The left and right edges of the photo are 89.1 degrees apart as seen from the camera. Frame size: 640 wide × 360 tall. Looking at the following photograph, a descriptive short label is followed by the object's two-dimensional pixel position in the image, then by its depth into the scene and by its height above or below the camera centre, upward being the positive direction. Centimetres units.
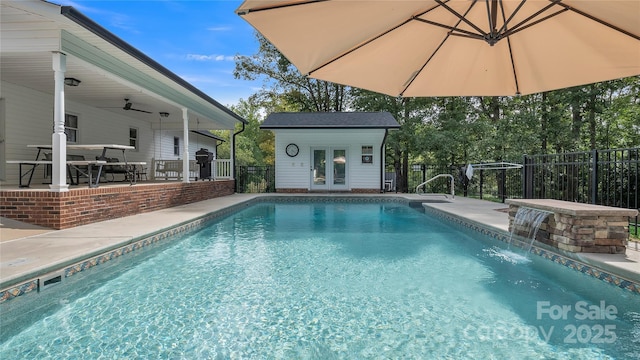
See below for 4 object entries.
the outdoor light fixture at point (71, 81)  654 +197
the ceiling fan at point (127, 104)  868 +198
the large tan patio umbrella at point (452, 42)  310 +149
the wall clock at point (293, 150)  1375 +117
